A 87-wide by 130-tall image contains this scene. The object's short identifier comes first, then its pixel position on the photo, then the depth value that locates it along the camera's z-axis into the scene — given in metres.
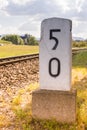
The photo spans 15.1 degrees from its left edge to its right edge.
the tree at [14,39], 123.06
